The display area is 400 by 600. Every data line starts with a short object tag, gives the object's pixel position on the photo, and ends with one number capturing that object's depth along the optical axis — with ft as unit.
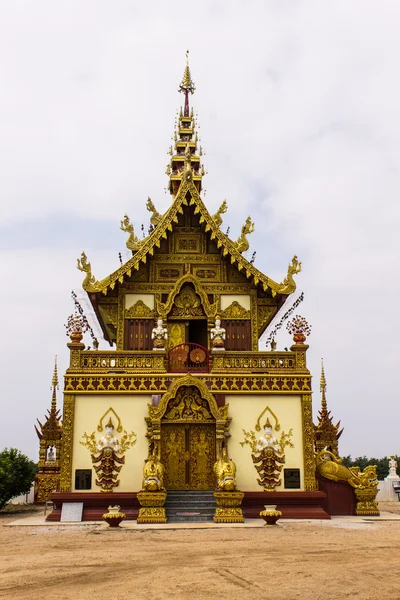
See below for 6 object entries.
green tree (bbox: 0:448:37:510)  62.44
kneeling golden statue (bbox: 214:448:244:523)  47.85
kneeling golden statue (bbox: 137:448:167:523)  47.83
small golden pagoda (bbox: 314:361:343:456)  83.82
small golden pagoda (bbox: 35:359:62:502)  75.33
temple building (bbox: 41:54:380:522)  52.80
